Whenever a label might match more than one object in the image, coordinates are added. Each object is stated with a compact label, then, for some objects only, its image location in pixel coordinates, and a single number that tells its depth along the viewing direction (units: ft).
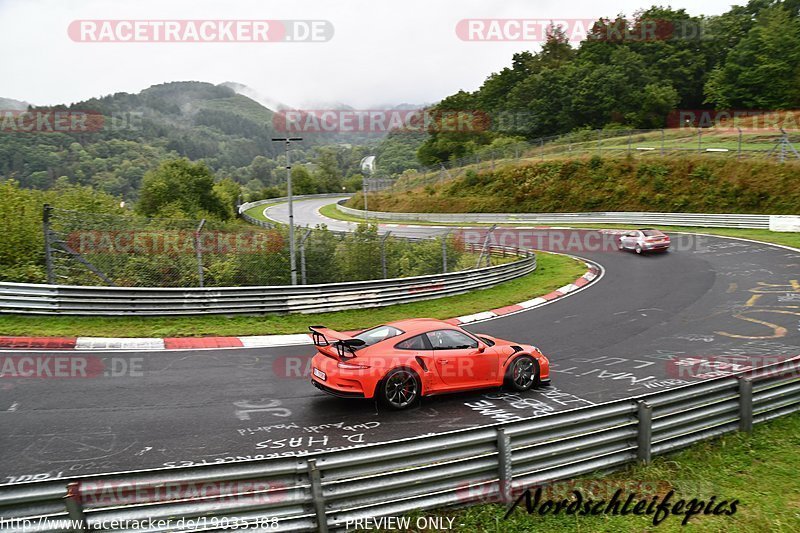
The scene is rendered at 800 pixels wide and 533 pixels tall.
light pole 52.55
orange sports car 29.37
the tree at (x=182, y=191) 141.90
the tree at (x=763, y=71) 217.36
